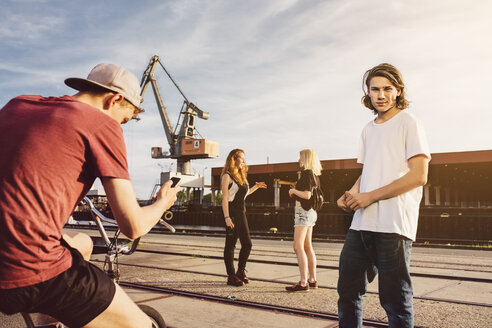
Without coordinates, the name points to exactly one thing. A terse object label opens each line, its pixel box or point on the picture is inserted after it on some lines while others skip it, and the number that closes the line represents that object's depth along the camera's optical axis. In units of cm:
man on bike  168
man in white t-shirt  273
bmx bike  328
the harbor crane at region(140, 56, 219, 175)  7069
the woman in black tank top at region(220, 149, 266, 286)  658
